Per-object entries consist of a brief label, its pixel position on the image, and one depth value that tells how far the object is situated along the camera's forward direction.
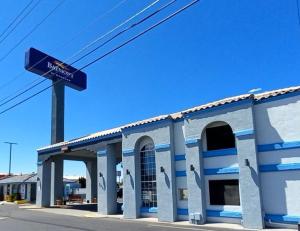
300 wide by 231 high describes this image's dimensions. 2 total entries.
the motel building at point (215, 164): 16.64
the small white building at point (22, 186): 49.62
